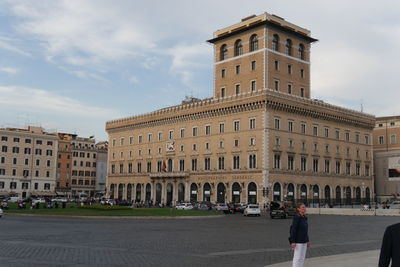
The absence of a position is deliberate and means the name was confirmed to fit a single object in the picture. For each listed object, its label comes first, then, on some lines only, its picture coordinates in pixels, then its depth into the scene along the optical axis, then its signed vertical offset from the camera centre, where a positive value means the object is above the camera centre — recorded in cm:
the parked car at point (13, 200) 8574 -78
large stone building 7019 +1023
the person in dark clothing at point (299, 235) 1098 -78
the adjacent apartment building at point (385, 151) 8806 +967
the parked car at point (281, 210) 4650 -90
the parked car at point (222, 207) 5999 -97
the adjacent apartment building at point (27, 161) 9794 +715
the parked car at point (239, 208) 6096 -103
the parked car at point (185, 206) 6556 -101
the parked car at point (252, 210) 5166 -106
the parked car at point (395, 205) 6362 -32
